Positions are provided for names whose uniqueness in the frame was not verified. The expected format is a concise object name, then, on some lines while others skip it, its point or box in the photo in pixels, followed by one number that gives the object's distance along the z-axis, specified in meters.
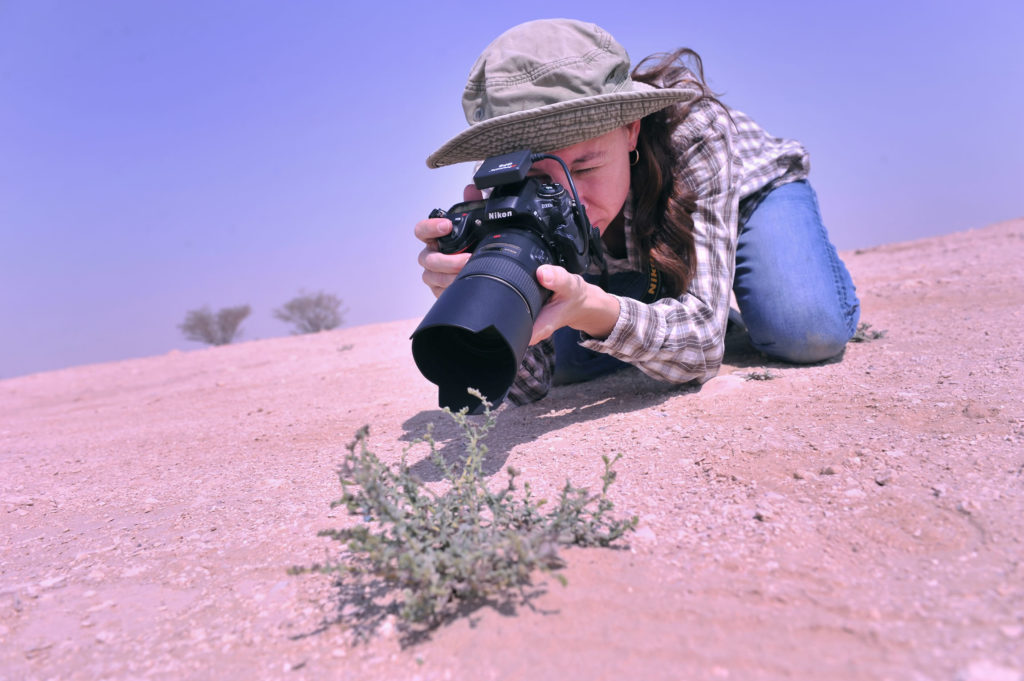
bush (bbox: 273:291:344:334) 12.15
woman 0.74
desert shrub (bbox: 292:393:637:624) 0.45
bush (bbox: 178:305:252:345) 12.22
